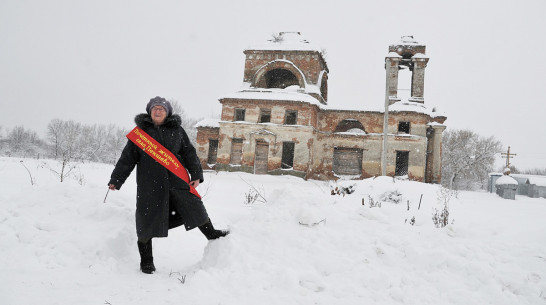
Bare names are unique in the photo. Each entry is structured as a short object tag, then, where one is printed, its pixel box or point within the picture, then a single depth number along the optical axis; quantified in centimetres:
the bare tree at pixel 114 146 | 5024
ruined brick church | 2106
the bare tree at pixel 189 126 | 4041
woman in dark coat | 341
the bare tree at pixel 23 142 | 5122
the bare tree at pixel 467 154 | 3525
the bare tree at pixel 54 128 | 5074
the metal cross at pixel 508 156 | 2456
